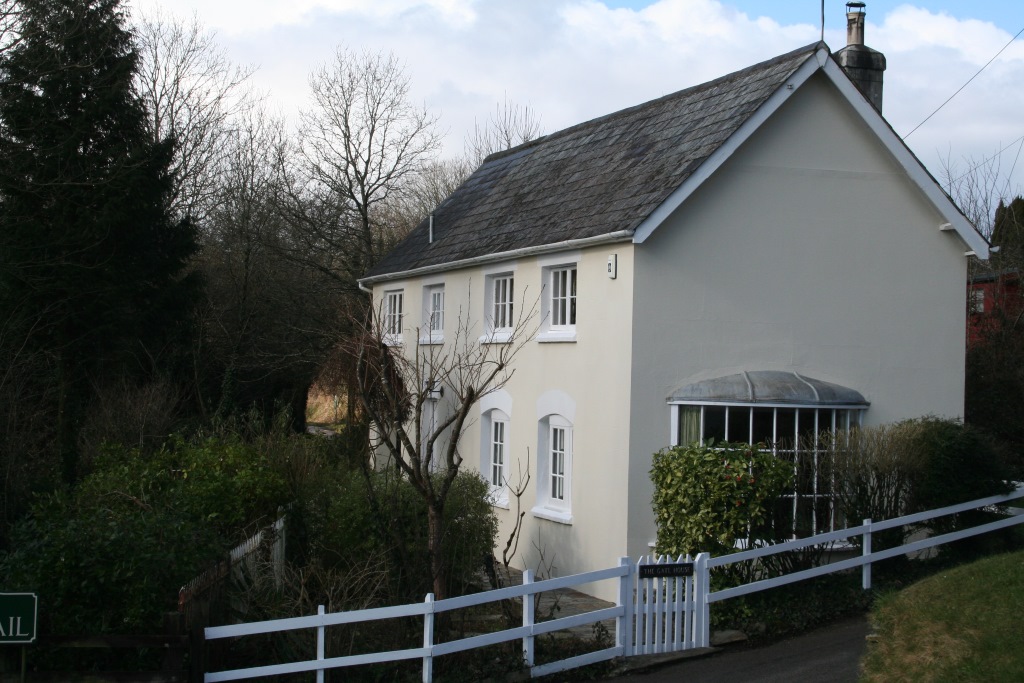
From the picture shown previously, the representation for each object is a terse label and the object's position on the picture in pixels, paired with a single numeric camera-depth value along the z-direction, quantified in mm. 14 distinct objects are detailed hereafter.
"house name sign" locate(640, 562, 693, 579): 10750
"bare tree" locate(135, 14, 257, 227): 33094
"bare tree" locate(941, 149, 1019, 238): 30984
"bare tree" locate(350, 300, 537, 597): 10117
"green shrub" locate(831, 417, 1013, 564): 12828
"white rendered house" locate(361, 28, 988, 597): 13625
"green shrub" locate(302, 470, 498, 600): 11125
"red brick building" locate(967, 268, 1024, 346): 23094
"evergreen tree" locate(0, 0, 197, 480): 20406
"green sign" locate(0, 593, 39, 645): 7883
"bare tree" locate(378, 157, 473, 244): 36438
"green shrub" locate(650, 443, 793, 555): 11664
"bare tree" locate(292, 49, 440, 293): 30781
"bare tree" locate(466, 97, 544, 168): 42375
